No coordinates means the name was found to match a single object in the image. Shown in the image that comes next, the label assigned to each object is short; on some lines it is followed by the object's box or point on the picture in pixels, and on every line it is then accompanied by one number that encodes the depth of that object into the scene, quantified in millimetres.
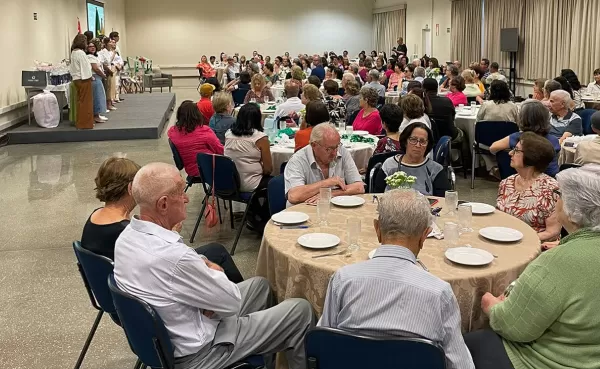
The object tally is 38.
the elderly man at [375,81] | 10000
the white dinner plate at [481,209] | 3362
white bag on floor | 10984
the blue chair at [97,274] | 2640
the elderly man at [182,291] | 2207
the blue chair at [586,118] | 6859
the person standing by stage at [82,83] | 10586
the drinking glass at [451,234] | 2822
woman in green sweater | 1975
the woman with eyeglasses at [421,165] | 3949
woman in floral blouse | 3529
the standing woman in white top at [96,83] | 11469
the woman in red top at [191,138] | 5582
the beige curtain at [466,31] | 17062
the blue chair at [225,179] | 5023
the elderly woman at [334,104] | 7086
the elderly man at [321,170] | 3898
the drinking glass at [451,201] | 3250
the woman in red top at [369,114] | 6668
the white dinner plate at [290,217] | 3240
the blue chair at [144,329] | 2168
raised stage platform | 10594
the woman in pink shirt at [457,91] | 8977
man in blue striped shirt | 1883
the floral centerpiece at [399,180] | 3154
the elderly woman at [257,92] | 9375
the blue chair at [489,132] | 6703
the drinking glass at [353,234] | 2861
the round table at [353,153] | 5574
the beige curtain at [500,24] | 15188
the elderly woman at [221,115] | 6797
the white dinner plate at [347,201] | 3568
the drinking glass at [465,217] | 3061
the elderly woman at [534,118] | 5141
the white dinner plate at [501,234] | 2904
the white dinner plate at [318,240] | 2842
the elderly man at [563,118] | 6312
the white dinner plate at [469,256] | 2611
